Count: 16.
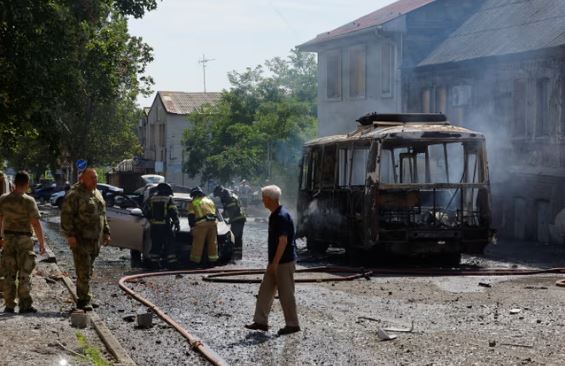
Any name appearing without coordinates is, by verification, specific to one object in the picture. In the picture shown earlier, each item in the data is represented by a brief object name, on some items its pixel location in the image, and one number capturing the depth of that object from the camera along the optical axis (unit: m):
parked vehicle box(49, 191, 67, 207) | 62.18
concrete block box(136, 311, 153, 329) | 12.34
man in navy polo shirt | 11.59
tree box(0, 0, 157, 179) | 17.48
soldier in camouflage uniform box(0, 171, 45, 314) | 12.97
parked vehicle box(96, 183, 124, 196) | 23.36
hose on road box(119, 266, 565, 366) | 16.94
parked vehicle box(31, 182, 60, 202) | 77.19
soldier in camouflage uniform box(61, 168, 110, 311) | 13.04
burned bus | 19.88
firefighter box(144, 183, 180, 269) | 20.14
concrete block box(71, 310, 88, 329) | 11.90
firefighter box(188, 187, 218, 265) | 19.92
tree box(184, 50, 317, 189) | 61.81
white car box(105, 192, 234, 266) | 20.44
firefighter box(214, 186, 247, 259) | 22.11
